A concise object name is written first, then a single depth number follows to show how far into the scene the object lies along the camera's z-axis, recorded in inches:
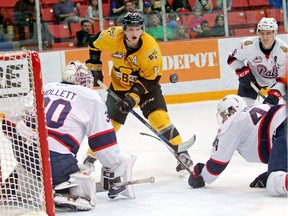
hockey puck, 454.2
